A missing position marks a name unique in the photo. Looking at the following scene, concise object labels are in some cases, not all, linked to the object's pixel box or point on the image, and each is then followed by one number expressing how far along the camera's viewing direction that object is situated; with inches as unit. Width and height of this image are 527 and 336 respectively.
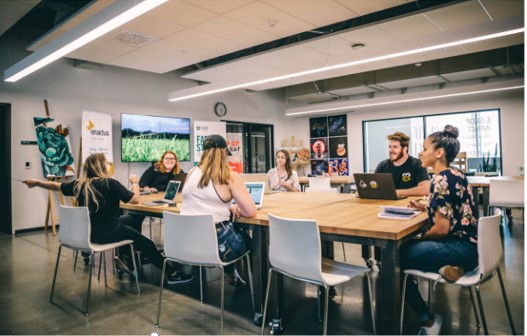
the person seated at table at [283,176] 186.5
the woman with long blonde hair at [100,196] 111.4
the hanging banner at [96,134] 241.9
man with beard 135.5
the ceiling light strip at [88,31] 115.4
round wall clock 347.6
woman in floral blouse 78.0
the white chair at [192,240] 87.9
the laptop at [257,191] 112.6
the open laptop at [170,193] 129.8
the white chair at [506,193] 182.2
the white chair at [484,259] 72.7
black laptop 120.5
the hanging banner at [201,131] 316.2
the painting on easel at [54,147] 226.2
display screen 274.2
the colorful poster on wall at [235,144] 356.8
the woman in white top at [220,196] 94.5
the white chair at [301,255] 74.0
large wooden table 74.3
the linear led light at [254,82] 154.6
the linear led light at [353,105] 286.0
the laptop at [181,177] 170.9
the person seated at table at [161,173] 188.7
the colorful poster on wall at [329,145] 421.4
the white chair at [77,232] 104.1
